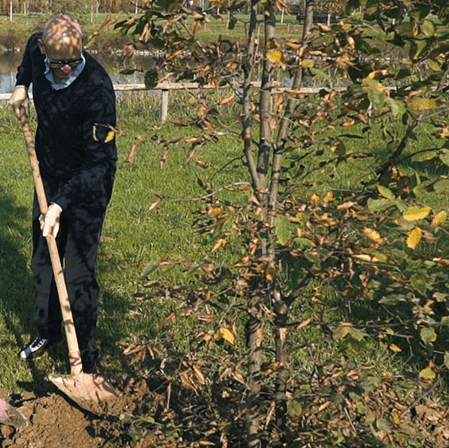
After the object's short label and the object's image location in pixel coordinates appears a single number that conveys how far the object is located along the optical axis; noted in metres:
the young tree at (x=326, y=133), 2.21
